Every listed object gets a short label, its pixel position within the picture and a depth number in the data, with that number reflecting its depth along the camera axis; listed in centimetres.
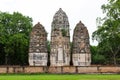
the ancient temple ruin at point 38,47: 2825
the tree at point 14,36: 3363
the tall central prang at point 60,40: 2875
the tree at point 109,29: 3031
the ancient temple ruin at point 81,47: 2844
